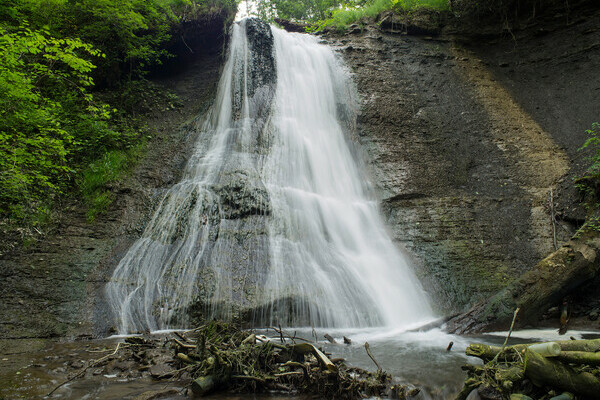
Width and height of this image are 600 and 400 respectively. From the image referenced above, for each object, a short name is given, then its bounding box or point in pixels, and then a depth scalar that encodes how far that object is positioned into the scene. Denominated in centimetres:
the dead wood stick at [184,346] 329
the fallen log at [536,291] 520
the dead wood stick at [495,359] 258
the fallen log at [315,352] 280
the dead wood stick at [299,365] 287
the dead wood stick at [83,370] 294
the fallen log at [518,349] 233
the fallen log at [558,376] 218
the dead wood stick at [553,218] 728
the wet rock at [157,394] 270
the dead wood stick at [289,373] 289
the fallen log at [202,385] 271
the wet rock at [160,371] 317
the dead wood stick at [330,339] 442
